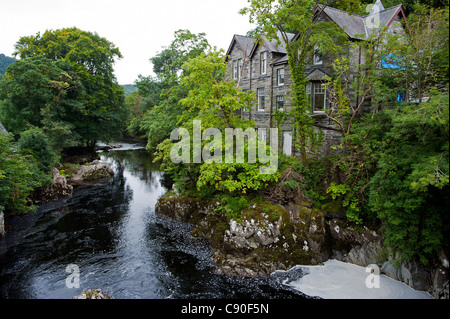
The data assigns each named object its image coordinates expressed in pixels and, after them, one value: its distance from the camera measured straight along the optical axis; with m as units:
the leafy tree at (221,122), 16.78
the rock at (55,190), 23.85
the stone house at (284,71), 20.44
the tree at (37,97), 28.16
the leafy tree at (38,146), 23.77
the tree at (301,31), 16.59
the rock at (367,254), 12.90
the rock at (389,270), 12.11
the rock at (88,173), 30.23
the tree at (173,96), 26.05
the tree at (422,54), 11.55
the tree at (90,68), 35.53
